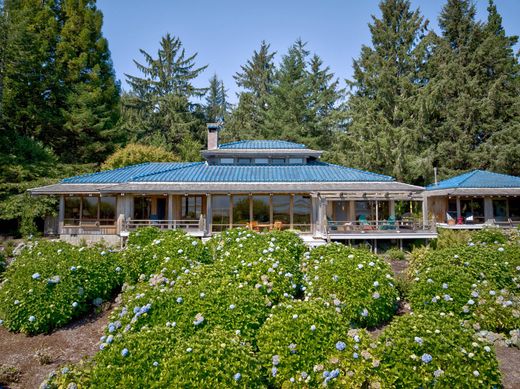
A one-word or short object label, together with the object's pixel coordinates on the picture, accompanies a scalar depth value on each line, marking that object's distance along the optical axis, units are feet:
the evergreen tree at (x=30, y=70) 89.35
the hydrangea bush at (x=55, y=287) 23.22
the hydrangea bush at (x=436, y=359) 15.58
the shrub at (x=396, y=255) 46.39
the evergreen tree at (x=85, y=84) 104.47
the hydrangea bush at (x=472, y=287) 22.13
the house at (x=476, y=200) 73.56
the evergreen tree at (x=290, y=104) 122.52
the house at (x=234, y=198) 57.00
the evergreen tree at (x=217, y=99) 164.55
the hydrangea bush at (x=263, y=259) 23.61
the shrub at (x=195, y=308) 19.11
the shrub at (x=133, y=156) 90.58
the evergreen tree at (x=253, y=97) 139.23
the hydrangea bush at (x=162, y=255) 26.94
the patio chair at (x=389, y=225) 56.28
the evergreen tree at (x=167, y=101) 132.57
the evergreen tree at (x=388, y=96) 97.91
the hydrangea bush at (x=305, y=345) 16.63
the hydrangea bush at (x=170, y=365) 14.80
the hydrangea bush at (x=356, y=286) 22.04
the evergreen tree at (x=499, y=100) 101.60
